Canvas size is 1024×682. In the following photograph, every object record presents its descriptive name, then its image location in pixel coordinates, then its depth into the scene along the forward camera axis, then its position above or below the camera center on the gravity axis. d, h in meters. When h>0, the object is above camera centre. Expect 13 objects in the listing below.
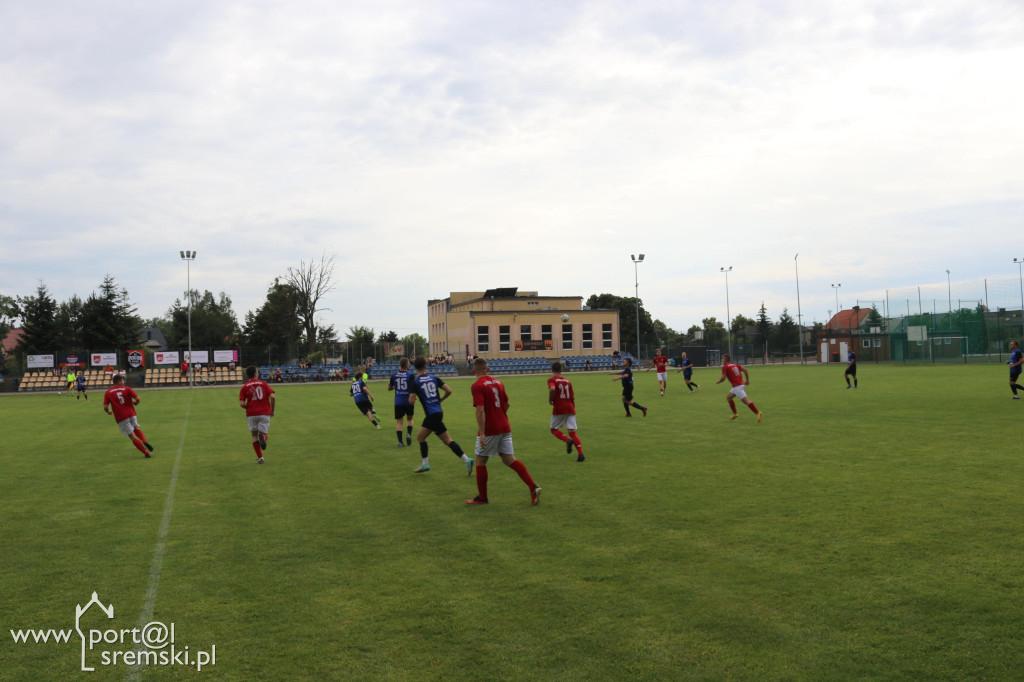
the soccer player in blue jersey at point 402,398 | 15.95 -0.81
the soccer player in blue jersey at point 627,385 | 22.08 -1.01
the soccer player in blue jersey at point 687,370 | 31.88 -0.93
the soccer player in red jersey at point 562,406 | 14.44 -1.03
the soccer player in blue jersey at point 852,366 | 31.43 -1.05
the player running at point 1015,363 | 23.86 -0.93
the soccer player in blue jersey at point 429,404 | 13.12 -0.81
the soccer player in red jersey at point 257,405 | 14.39 -0.73
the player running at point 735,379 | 19.95 -0.89
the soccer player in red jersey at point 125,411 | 15.75 -0.81
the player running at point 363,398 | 20.41 -0.97
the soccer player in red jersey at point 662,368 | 31.69 -0.79
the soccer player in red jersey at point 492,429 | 9.86 -0.96
